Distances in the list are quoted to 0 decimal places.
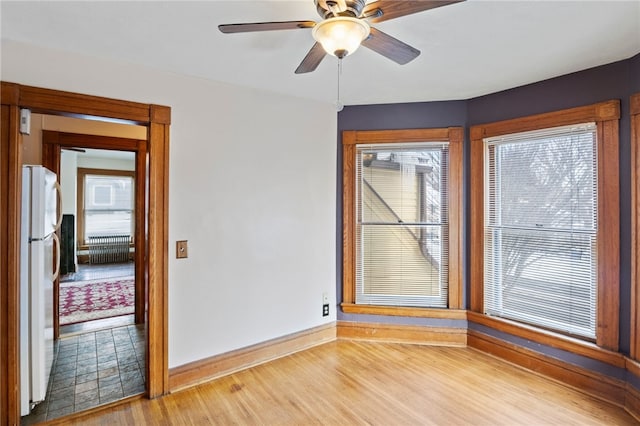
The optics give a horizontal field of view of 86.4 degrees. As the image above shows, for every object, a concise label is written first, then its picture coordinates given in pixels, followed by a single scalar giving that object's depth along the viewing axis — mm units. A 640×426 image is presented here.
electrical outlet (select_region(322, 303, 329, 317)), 3438
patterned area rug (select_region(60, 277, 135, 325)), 4332
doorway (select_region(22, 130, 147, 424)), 2662
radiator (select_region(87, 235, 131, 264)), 7820
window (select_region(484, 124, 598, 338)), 2564
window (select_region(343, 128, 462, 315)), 3340
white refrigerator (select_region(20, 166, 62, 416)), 2125
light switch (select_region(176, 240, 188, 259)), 2592
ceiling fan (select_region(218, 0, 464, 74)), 1413
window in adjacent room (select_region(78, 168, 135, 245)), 7941
